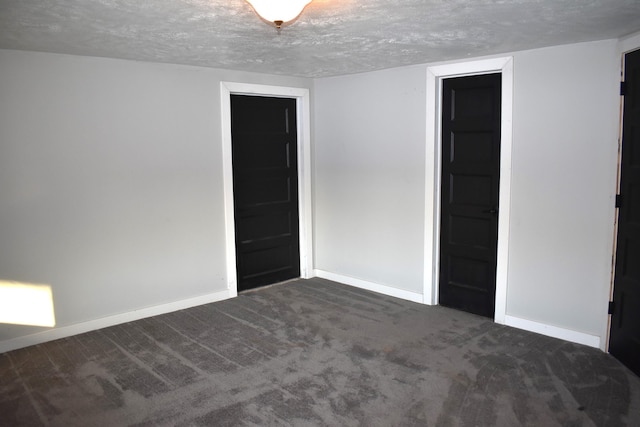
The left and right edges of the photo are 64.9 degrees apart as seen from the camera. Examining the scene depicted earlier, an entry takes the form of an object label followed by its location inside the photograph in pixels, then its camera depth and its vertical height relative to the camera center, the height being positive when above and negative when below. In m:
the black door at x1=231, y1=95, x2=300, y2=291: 5.27 -0.37
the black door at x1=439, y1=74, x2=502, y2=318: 4.38 -0.35
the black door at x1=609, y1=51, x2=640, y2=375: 3.37 -0.59
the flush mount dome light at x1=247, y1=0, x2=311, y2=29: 2.32 +0.68
